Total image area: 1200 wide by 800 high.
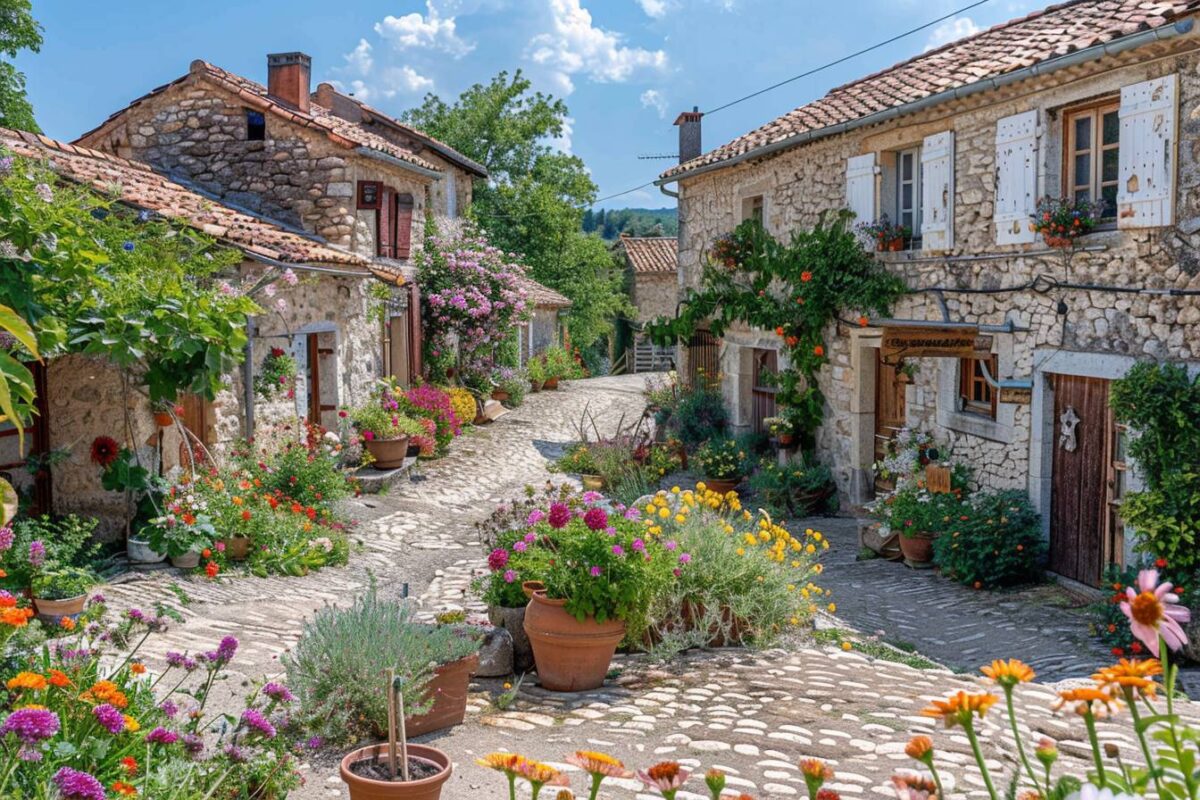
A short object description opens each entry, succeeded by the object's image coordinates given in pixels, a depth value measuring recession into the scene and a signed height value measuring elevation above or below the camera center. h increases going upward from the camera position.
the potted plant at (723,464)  13.09 -1.35
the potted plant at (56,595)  6.18 -1.41
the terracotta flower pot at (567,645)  5.38 -1.51
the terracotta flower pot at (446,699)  4.72 -1.59
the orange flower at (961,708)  1.79 -0.62
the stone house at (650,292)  32.50 +2.20
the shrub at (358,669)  4.44 -1.37
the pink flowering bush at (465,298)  16.61 +1.04
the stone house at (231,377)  8.18 +0.04
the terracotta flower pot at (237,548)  8.41 -1.54
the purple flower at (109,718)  2.71 -0.95
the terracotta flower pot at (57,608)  6.17 -1.49
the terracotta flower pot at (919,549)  9.45 -1.76
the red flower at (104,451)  8.06 -0.70
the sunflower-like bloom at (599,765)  1.98 -0.79
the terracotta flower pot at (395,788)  3.33 -1.40
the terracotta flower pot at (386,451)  12.93 -1.14
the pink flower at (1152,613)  1.88 -0.48
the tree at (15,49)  16.77 +5.34
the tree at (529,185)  27.23 +4.78
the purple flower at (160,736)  2.79 -1.02
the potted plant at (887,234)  10.59 +1.31
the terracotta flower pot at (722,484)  13.05 -1.59
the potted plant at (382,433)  12.94 -0.93
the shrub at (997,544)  8.55 -1.57
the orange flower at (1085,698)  1.90 -0.64
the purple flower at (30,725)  2.34 -0.83
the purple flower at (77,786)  2.26 -0.94
